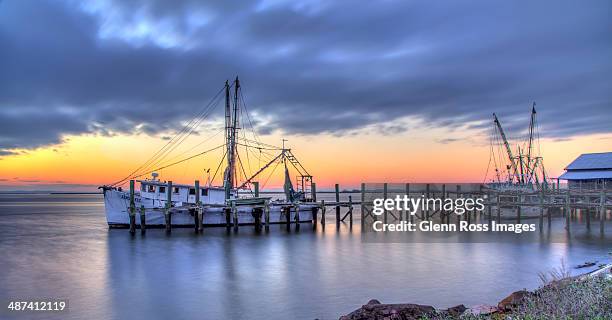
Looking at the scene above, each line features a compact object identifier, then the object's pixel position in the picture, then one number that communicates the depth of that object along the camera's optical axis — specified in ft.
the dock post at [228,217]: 143.84
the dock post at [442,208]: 148.89
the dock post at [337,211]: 165.07
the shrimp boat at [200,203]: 136.67
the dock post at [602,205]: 115.65
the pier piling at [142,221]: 131.34
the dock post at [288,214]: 155.90
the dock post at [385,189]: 155.02
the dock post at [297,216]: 152.23
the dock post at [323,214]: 155.90
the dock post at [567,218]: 128.00
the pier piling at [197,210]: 134.59
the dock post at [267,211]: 142.92
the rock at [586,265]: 74.54
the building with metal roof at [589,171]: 201.57
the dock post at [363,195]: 161.69
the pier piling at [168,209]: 132.57
